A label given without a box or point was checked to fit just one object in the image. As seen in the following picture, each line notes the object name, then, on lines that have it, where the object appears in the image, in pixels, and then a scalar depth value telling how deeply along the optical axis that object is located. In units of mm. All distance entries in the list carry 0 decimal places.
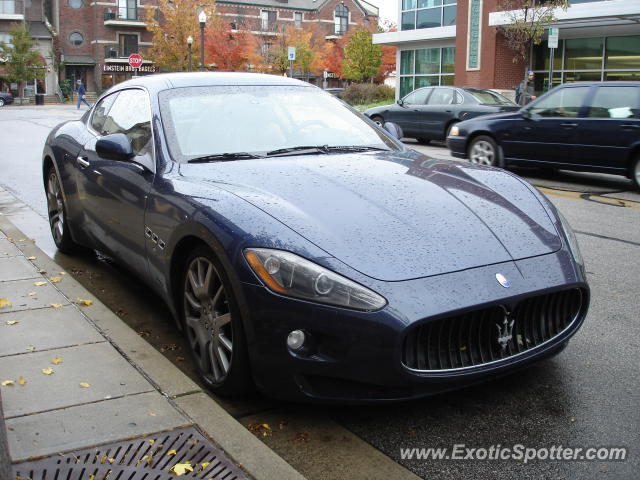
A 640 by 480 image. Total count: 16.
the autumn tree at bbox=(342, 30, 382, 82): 54250
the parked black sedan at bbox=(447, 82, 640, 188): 11141
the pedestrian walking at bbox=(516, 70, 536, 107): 22956
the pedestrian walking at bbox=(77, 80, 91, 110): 50500
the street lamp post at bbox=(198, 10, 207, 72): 32062
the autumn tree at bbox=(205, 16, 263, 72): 65625
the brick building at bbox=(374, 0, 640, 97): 28516
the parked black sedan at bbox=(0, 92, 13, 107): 58347
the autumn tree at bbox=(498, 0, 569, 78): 26891
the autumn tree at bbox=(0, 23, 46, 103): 65125
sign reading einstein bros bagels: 74000
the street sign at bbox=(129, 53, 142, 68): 43569
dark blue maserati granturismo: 3219
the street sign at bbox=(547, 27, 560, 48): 20947
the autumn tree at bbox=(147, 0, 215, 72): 65375
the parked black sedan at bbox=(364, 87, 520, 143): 17969
